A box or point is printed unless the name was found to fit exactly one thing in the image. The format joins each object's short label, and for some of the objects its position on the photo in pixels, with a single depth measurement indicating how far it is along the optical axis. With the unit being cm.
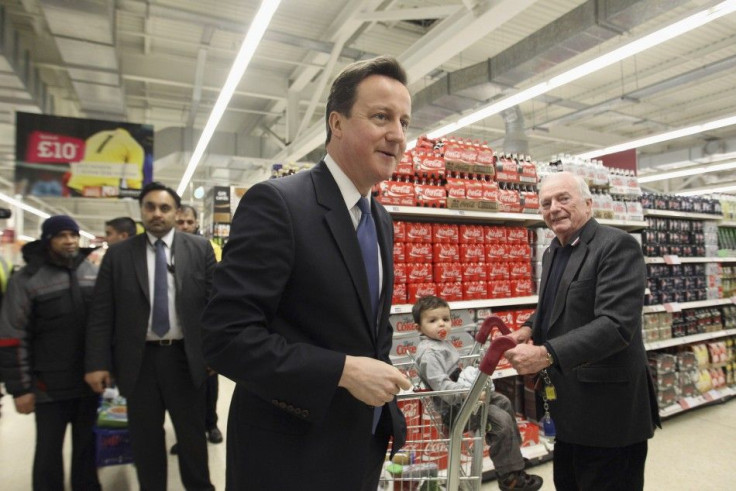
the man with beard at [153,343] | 261
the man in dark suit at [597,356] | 193
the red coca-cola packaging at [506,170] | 384
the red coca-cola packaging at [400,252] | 332
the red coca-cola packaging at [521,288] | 386
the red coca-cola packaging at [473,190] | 354
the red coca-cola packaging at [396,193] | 323
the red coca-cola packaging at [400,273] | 329
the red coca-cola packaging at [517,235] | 390
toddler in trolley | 247
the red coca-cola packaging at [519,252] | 389
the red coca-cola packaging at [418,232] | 339
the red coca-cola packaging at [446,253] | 350
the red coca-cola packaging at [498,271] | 374
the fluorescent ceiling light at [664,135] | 765
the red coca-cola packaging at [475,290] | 358
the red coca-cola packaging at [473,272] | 359
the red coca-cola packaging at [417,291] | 331
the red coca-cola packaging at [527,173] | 396
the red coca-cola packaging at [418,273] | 333
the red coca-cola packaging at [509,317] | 379
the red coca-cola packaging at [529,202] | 388
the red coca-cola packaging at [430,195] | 337
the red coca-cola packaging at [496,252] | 376
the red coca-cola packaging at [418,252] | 337
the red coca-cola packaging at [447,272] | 346
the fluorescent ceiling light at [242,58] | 418
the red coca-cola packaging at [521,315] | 387
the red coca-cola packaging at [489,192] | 361
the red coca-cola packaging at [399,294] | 327
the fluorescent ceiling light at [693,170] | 1338
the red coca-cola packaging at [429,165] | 343
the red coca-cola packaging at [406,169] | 334
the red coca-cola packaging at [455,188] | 348
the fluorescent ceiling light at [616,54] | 418
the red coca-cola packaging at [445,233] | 353
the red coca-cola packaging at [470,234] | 367
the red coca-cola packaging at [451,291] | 344
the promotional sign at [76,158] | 507
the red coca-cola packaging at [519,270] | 386
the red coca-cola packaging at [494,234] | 379
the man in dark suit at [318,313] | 97
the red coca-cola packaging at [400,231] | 334
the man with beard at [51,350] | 265
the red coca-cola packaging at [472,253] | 364
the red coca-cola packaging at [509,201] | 377
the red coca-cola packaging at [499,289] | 372
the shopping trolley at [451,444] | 154
